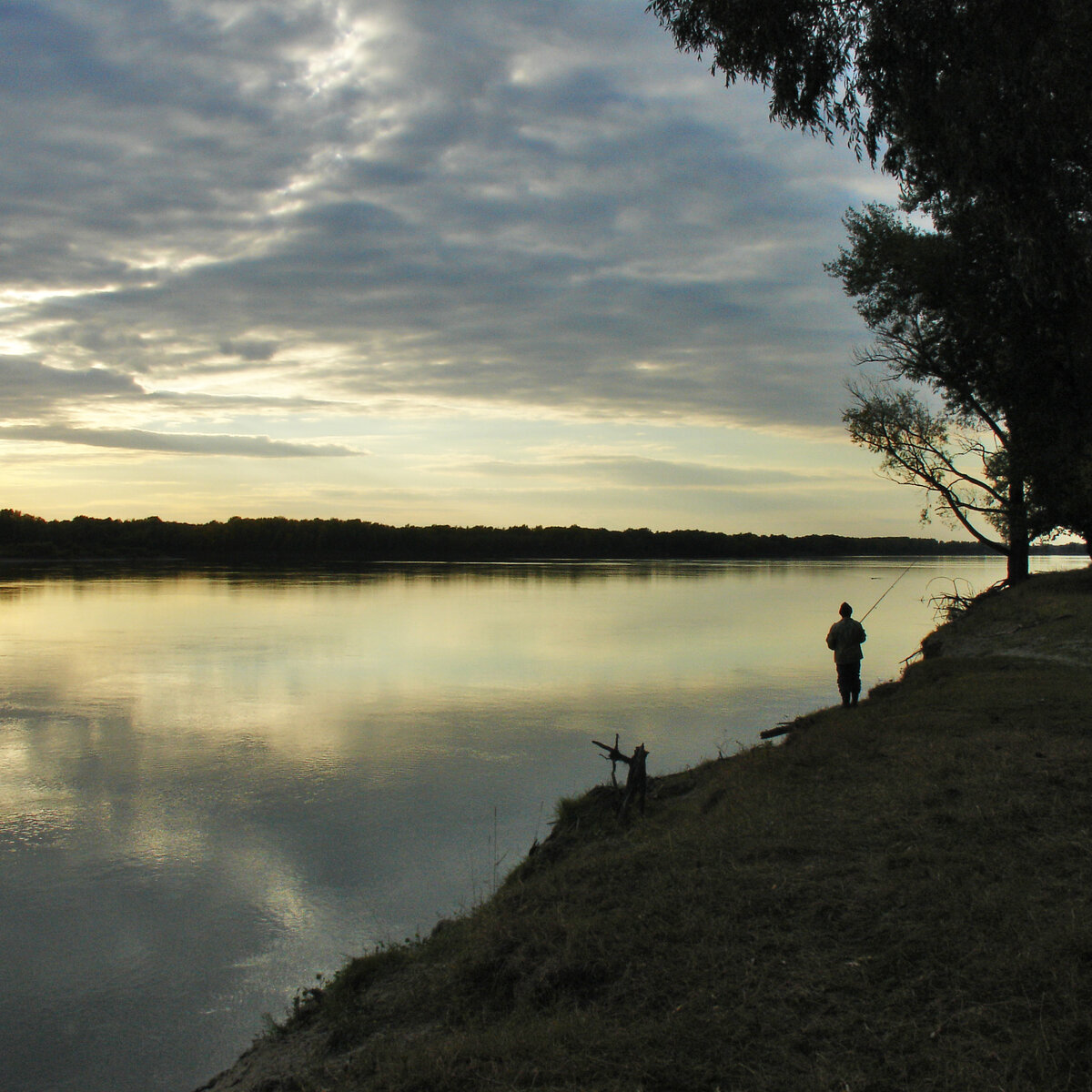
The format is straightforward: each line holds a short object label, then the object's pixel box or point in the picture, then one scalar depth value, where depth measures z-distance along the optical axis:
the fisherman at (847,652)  13.98
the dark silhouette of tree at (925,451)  26.58
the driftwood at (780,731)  13.54
